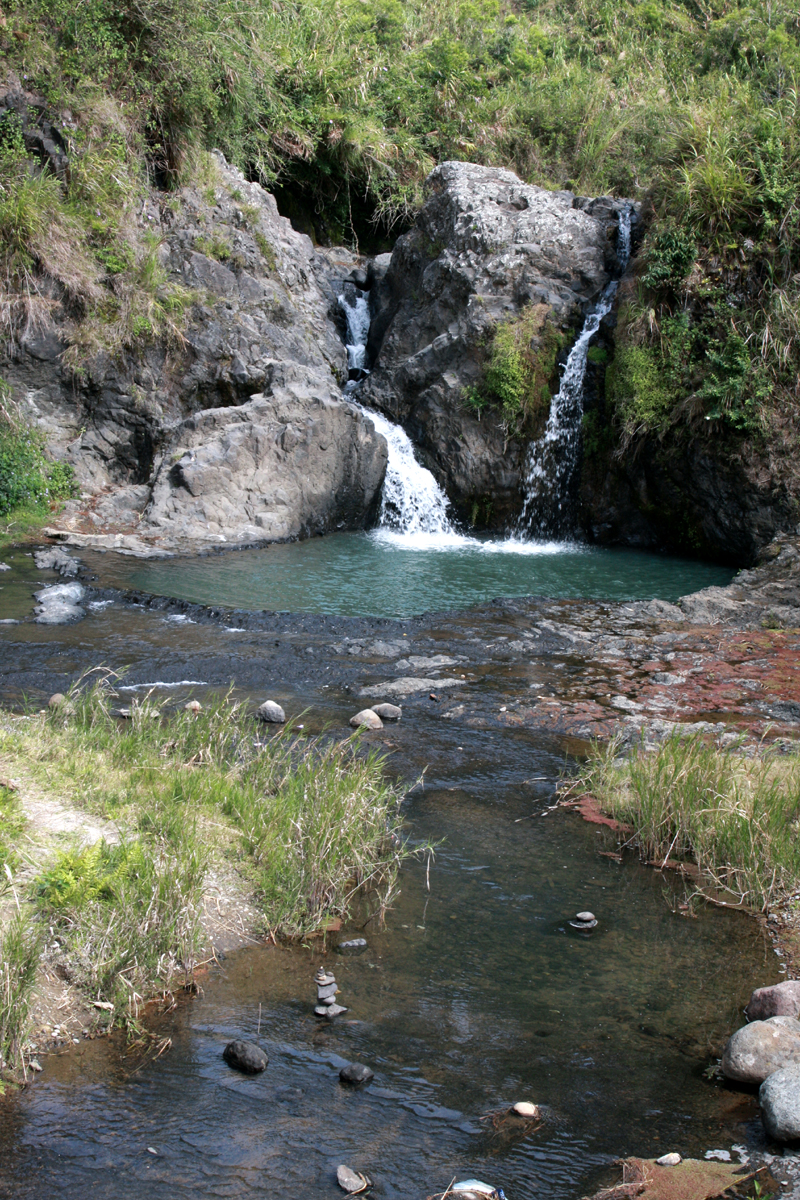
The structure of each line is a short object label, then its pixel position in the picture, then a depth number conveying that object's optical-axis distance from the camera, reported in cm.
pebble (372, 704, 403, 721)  664
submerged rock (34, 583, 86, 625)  880
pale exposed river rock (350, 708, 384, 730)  638
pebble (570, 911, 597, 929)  398
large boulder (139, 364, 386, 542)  1347
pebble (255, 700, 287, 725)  639
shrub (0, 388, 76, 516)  1282
